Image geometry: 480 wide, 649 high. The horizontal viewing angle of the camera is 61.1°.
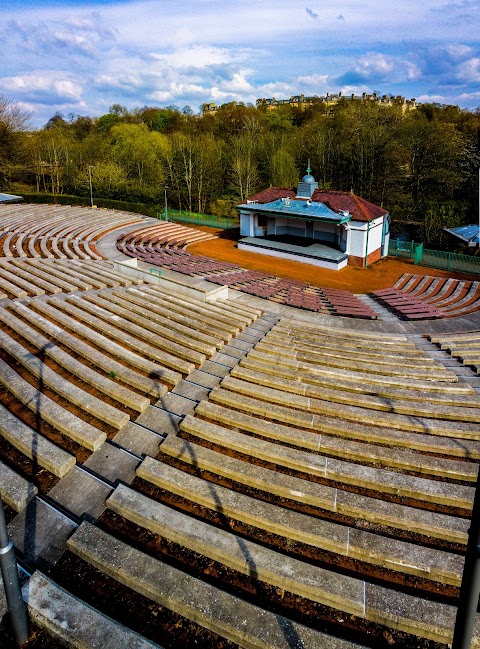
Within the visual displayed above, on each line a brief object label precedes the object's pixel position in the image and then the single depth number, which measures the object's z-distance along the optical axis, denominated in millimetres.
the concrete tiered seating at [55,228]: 26250
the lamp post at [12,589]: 4262
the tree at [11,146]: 51000
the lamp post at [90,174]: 46453
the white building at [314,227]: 33219
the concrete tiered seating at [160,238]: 31969
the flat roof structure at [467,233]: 34031
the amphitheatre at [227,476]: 5191
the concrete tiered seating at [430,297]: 21688
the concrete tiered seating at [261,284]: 21295
